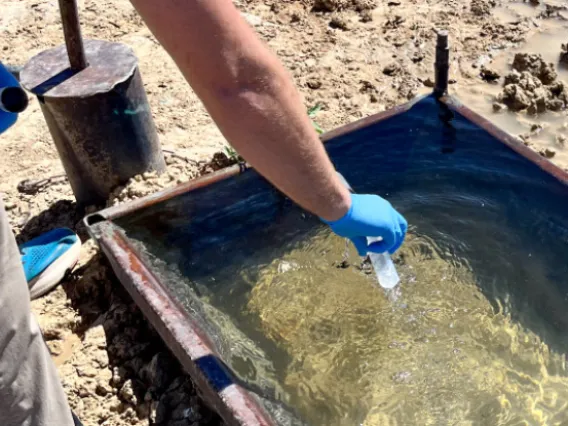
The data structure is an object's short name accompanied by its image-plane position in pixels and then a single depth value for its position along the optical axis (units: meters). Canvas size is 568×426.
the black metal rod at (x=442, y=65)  2.57
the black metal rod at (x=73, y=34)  2.44
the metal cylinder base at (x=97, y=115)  2.55
